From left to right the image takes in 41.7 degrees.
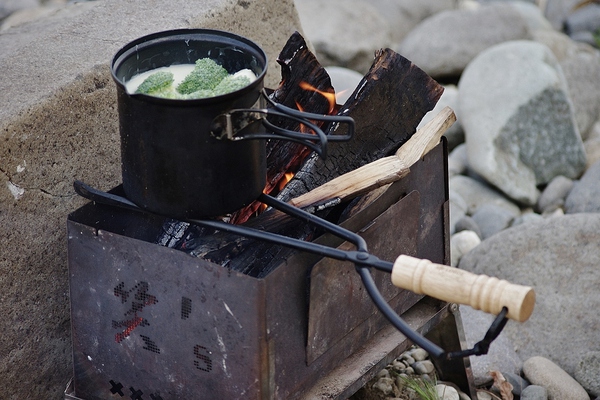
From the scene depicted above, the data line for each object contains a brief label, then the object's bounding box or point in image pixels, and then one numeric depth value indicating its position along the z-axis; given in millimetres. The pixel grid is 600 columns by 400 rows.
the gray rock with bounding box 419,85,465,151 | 5211
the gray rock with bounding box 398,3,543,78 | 6098
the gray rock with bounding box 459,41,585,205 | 4797
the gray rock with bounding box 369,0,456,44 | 7176
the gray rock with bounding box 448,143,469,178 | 5102
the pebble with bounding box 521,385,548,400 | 3139
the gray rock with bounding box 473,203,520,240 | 4430
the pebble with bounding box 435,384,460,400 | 3145
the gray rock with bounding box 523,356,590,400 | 3166
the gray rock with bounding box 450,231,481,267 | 4098
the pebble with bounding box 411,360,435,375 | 3344
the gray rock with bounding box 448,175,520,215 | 4770
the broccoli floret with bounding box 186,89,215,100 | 2125
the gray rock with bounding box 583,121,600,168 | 5141
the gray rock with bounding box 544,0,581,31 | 7765
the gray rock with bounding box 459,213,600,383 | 3434
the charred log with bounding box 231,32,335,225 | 2809
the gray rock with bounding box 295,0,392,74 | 6234
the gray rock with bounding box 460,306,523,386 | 3301
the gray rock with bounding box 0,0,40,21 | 7332
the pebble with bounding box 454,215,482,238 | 4355
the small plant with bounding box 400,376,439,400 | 3008
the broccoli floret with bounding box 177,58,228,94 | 2221
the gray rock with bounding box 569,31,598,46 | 7152
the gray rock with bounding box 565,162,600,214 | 4379
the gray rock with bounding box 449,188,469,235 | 4465
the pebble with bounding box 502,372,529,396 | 3240
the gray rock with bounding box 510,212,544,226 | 4430
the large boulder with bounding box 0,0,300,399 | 2541
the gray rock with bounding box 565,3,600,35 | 7410
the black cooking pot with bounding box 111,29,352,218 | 2035
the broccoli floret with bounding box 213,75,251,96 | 2139
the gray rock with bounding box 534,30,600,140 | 5547
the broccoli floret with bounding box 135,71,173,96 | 2168
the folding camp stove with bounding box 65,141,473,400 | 2262
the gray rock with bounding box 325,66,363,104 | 5126
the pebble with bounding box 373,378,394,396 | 3125
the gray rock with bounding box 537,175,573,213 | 4730
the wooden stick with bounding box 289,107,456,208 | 2465
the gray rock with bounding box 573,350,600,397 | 3191
